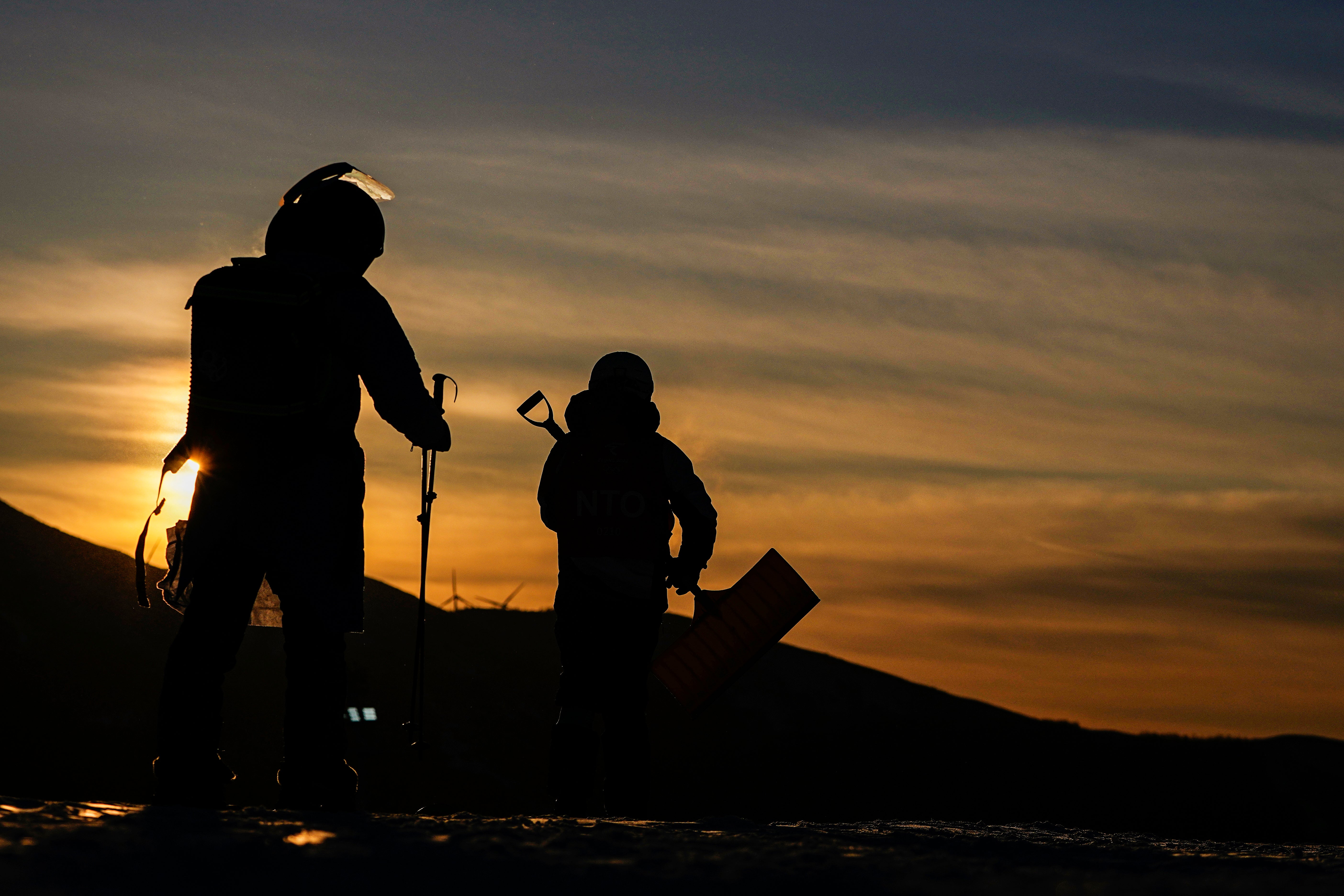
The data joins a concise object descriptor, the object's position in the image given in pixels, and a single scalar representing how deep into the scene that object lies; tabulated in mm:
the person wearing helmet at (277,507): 9562
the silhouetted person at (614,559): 13836
